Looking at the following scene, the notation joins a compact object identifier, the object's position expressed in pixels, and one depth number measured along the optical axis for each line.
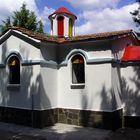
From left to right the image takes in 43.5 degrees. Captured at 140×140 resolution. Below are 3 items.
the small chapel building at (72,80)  8.15
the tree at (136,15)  12.27
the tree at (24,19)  20.29
